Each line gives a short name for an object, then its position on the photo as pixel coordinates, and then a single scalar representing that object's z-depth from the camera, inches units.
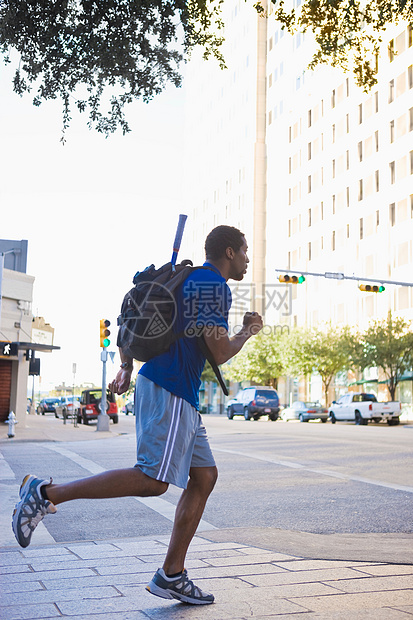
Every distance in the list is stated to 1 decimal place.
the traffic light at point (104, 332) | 1031.6
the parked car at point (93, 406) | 1509.2
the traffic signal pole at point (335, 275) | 1133.3
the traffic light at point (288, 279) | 1058.1
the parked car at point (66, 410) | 1709.2
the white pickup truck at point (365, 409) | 1549.0
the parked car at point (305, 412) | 1851.6
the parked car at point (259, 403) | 1801.2
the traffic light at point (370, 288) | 1133.9
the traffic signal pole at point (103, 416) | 1073.7
